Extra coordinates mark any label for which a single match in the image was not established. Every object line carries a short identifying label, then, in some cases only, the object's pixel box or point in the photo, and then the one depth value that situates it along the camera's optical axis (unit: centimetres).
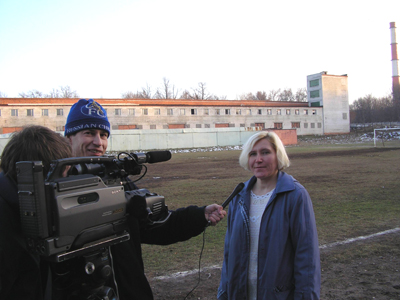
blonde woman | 240
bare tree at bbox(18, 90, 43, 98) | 7626
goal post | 5898
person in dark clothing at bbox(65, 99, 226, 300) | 178
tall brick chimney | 7319
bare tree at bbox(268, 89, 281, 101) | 11169
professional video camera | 125
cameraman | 134
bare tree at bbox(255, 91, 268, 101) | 11038
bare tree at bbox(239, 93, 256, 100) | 10654
